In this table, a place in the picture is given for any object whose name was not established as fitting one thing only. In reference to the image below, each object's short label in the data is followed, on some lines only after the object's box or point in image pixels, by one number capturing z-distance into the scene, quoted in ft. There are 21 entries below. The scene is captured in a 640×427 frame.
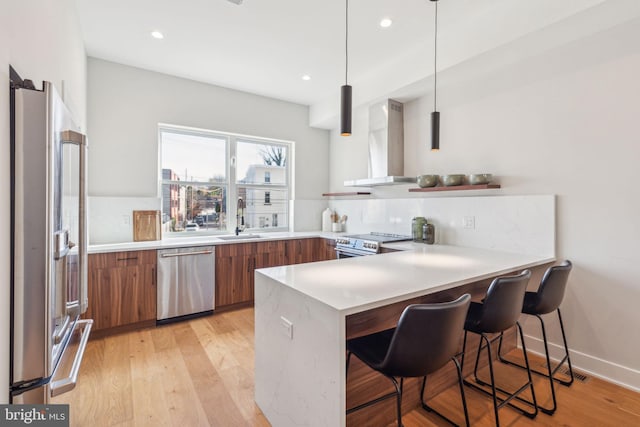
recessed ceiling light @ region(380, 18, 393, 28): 8.43
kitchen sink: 12.64
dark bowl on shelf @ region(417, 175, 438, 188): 10.36
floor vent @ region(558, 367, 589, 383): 7.17
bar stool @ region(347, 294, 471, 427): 4.03
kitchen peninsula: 4.18
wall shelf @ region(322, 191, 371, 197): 14.08
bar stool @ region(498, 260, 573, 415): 6.21
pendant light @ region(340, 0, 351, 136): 6.48
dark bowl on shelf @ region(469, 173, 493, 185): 8.98
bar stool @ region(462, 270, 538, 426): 5.21
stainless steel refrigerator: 3.48
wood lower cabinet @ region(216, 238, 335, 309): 11.49
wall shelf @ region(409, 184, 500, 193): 8.89
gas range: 10.50
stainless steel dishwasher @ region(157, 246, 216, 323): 10.29
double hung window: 12.60
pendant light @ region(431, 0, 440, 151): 8.22
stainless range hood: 11.77
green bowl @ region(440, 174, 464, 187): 9.61
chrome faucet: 13.85
